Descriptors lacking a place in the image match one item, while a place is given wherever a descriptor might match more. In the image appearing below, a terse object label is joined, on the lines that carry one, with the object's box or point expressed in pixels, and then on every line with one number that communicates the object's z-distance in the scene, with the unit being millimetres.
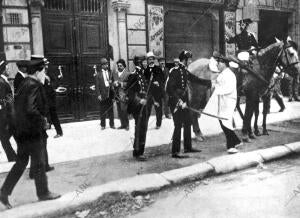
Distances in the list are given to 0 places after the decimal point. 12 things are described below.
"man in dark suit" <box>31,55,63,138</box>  8677
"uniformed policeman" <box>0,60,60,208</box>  4715
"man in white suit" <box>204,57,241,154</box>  7180
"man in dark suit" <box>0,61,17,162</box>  6903
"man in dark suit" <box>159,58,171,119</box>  11839
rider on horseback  9750
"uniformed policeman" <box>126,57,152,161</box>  6980
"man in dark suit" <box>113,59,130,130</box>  10359
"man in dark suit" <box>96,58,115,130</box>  10414
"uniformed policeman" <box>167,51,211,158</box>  6922
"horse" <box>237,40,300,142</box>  8477
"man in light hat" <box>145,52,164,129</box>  7246
